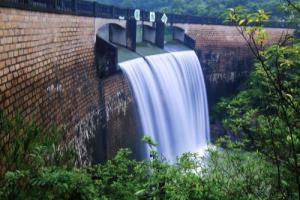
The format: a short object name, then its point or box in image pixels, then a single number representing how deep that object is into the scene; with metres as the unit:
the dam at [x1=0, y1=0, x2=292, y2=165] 7.94
